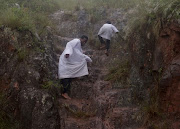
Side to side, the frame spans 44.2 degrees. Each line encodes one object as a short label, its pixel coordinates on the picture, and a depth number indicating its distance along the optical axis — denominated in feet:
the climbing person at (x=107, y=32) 26.71
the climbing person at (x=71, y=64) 19.52
